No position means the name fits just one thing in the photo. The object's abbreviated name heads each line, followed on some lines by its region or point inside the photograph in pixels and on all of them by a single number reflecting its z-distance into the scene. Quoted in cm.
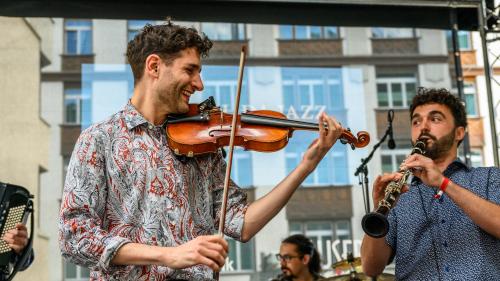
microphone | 516
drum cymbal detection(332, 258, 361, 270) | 595
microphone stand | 516
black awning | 568
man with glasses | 656
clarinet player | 320
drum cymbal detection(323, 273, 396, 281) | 559
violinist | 232
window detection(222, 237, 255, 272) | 709
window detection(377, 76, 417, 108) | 725
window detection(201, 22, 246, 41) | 681
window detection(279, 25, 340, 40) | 702
